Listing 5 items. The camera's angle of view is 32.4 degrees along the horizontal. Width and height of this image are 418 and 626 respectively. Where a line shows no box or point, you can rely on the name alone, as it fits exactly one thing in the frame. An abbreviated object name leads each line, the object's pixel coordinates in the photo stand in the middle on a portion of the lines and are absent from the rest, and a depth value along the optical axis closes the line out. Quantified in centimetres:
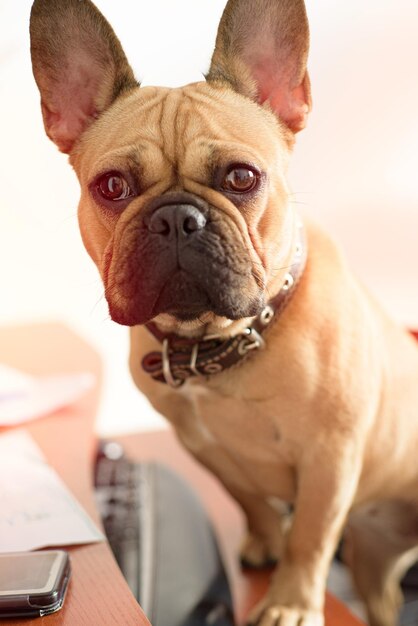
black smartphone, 79
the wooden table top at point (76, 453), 80
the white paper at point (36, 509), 96
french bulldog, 91
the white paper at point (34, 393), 141
